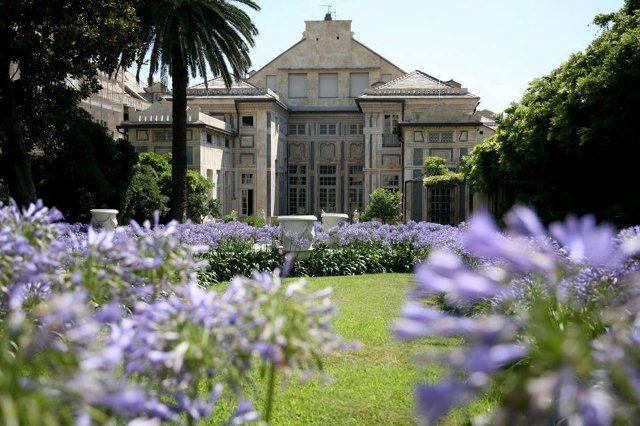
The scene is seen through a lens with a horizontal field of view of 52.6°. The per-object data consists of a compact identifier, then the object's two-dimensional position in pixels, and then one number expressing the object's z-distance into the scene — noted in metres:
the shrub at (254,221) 33.72
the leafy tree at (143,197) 26.27
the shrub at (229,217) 34.34
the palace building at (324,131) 36.72
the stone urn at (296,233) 15.50
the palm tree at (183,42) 18.77
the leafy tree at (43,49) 14.70
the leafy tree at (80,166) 20.47
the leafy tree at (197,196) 31.33
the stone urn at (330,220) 18.89
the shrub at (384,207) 30.62
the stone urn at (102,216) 18.30
